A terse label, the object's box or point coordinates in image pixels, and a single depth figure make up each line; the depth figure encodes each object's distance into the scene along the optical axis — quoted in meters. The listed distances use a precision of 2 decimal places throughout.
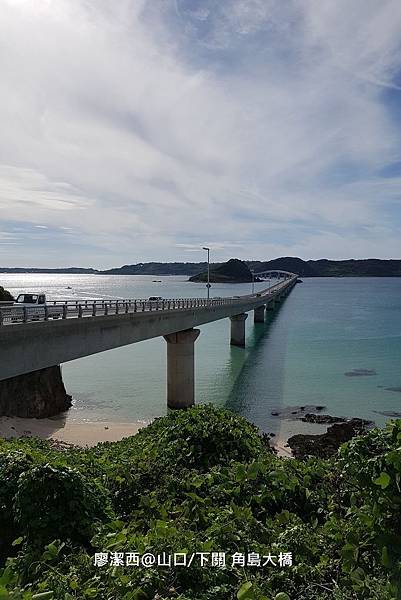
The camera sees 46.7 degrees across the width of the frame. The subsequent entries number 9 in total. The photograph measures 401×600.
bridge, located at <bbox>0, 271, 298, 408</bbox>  16.91
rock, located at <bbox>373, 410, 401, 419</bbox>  31.20
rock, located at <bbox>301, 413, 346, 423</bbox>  29.83
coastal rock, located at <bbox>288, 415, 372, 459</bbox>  22.30
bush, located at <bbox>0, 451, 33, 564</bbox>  8.47
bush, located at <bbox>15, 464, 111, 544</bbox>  7.85
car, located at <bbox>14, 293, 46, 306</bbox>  26.09
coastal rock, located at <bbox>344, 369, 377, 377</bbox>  44.88
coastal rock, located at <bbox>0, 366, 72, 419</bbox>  27.72
